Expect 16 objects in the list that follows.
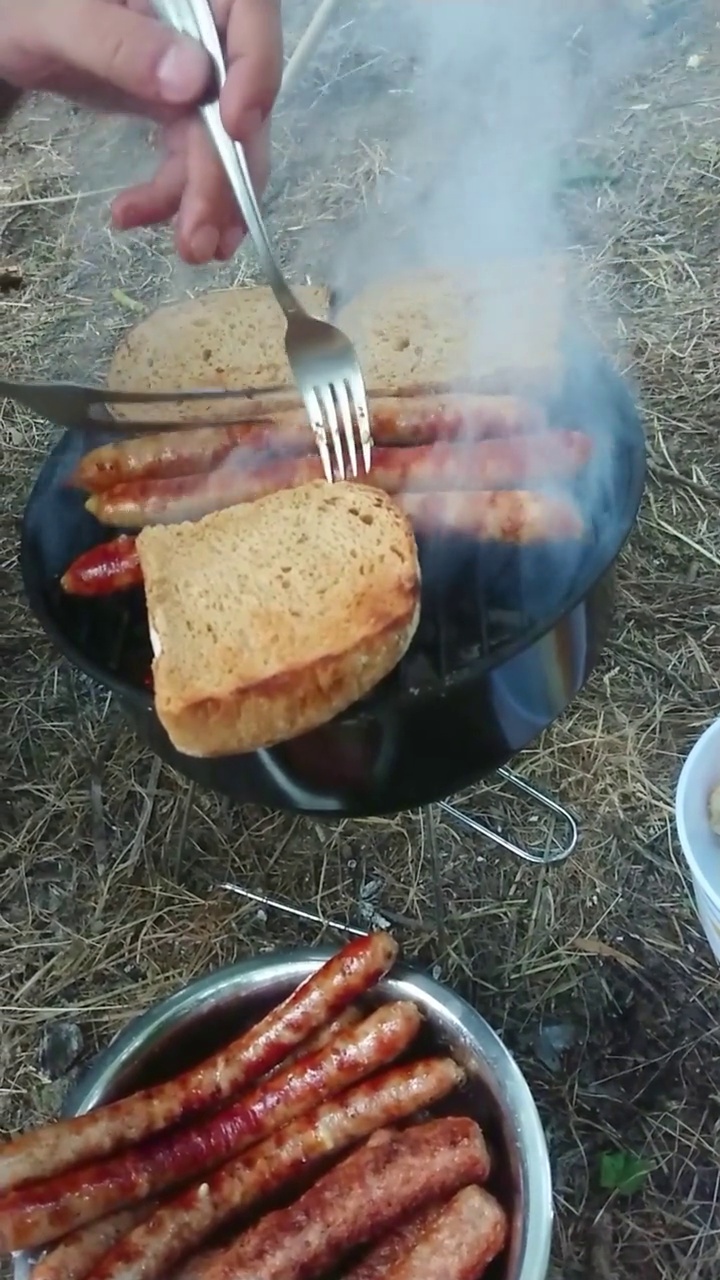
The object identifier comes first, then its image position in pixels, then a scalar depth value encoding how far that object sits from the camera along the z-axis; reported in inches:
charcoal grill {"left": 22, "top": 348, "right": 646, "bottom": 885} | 16.4
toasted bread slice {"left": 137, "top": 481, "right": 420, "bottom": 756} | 15.0
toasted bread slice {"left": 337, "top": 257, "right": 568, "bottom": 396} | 20.5
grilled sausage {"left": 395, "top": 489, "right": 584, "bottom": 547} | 17.1
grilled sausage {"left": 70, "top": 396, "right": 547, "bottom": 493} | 18.6
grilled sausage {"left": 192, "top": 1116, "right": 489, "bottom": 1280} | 16.0
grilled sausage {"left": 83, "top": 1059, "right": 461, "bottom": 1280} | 16.3
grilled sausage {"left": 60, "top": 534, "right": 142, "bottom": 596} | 17.9
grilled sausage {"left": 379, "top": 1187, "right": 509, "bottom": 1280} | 15.7
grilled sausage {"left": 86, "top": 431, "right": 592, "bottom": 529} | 17.9
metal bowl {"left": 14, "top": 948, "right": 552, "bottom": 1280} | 16.8
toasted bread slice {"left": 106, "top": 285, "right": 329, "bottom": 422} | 21.5
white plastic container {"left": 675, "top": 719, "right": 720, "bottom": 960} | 20.8
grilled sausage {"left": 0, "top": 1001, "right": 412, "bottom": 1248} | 16.6
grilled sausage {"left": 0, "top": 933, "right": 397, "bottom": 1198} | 17.3
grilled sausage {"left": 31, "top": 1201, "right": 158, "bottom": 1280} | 16.1
